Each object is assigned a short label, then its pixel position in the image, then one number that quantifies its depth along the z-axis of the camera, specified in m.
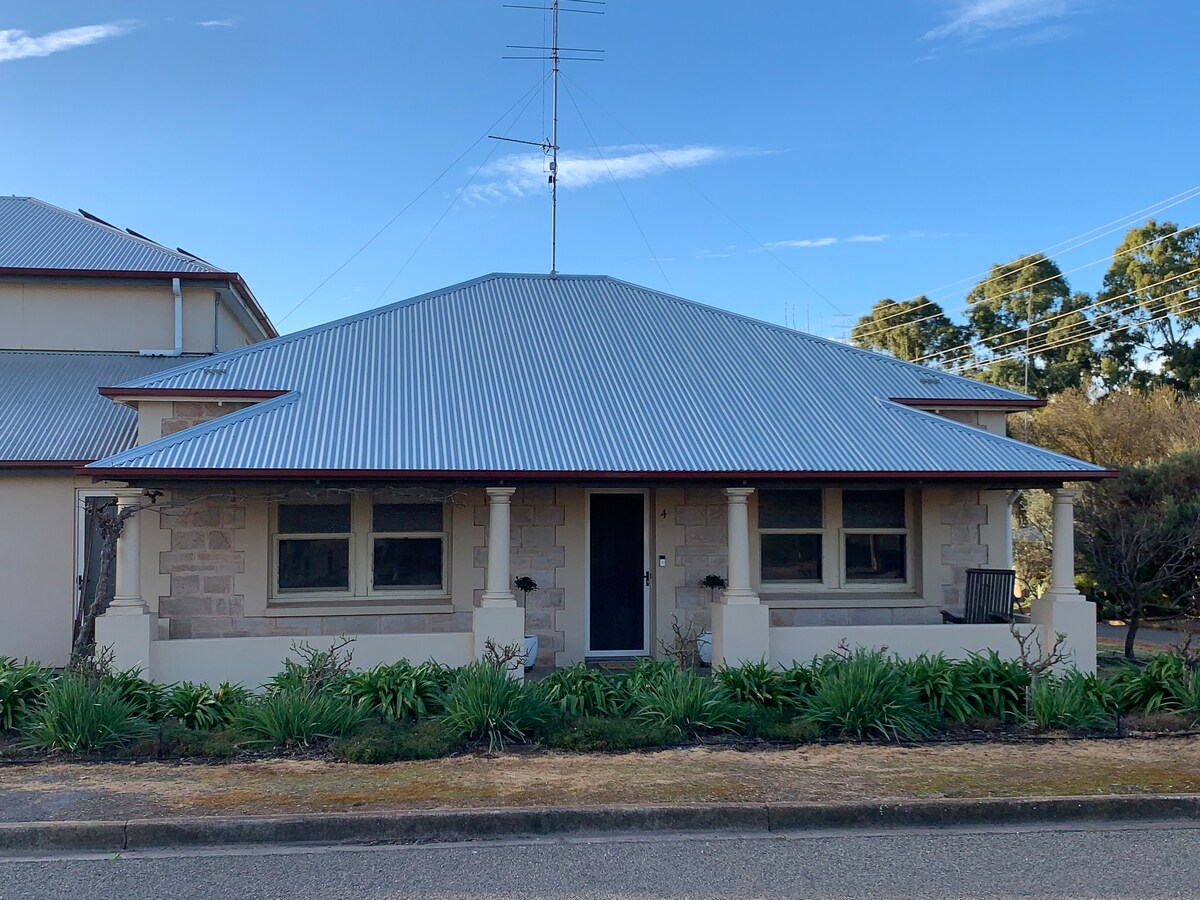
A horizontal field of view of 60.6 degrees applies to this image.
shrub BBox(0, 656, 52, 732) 8.60
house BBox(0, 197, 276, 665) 12.23
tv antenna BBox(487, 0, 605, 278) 16.52
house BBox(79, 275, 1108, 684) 10.57
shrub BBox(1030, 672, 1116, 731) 8.77
